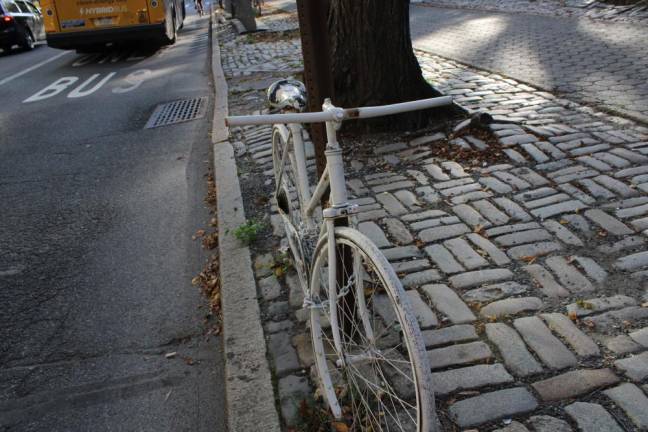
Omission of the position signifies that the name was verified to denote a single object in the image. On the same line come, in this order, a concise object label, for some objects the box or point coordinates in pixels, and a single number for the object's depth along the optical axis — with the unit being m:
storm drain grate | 8.06
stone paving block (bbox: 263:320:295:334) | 3.12
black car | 18.34
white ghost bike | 1.88
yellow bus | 12.85
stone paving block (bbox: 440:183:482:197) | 4.42
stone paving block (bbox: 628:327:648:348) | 2.64
